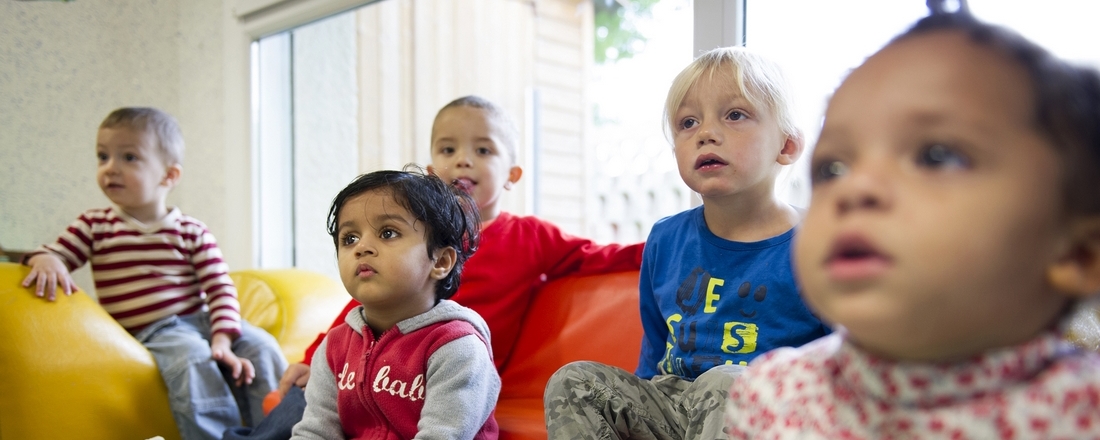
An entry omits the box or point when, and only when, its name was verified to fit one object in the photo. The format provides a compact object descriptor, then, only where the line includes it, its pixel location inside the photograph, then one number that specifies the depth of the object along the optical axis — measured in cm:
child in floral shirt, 51
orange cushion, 171
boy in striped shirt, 195
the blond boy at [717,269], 123
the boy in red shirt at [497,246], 180
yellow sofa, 168
